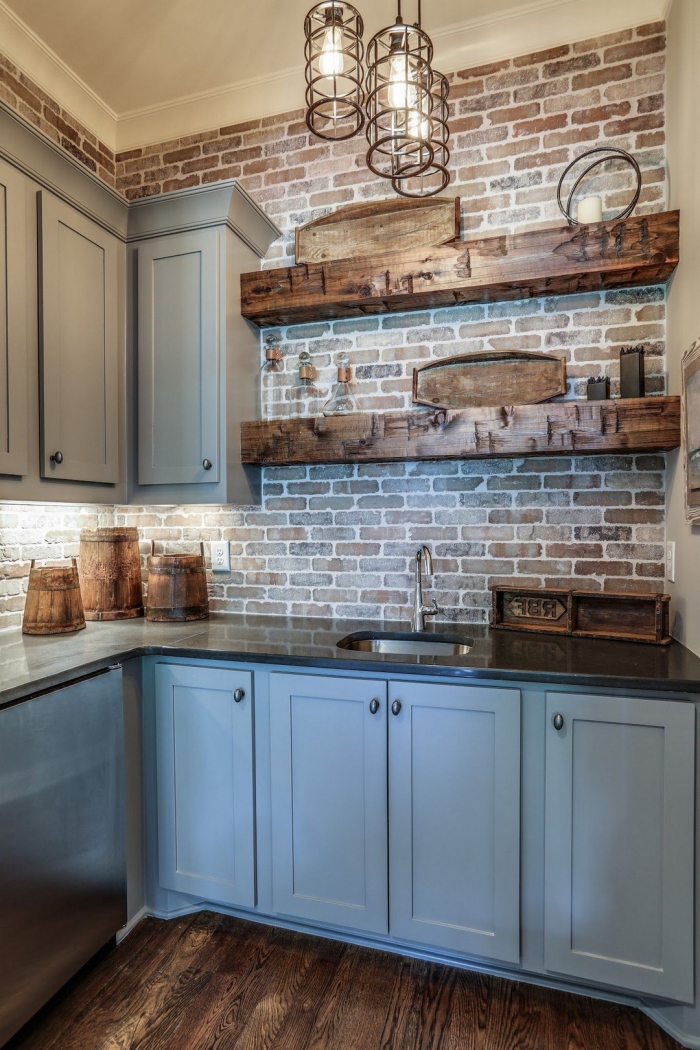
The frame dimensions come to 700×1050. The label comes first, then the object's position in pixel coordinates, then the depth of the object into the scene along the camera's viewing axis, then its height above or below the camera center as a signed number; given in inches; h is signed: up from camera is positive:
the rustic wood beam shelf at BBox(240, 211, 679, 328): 73.4 +32.6
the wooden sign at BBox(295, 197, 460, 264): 86.7 +43.3
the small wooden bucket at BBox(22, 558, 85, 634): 82.6 -12.4
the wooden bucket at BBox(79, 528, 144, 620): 93.4 -9.3
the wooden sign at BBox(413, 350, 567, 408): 82.8 +19.2
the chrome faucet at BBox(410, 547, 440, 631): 81.4 -12.4
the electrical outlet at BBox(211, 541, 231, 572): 99.7 -7.2
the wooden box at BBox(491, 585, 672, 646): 72.6 -13.2
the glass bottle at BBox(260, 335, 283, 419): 97.4 +22.0
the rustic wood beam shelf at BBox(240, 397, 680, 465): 72.7 +10.8
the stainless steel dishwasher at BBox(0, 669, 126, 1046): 55.9 -33.7
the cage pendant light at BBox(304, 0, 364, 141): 50.5 +41.0
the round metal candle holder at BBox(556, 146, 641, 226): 77.9 +46.4
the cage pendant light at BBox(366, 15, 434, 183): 48.9 +36.2
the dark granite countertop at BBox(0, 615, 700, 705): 60.1 -16.5
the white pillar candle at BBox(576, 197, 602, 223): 78.3 +40.2
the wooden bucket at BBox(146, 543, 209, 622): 92.0 -11.7
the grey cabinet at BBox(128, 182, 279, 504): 88.2 +26.1
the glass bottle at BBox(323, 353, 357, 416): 90.0 +17.7
